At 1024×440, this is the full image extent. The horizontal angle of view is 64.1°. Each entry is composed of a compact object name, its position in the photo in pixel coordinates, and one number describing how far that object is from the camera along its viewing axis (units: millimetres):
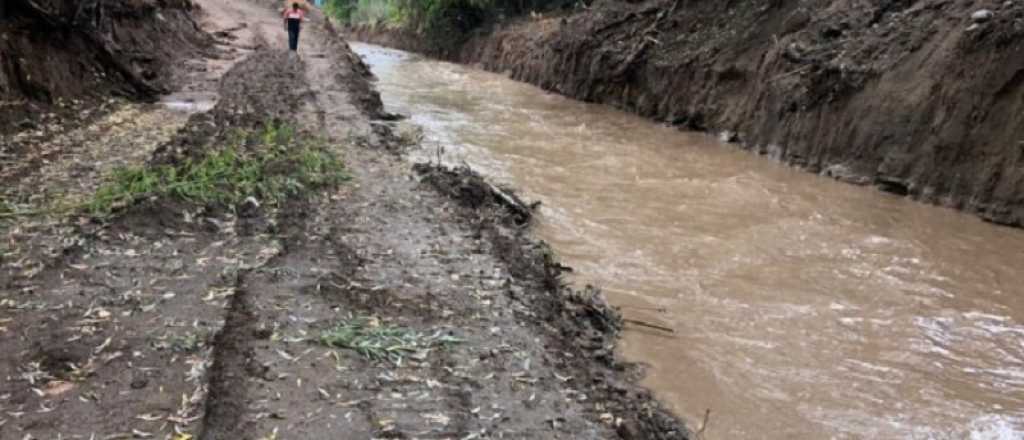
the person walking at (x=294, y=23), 20094
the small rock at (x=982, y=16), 9359
